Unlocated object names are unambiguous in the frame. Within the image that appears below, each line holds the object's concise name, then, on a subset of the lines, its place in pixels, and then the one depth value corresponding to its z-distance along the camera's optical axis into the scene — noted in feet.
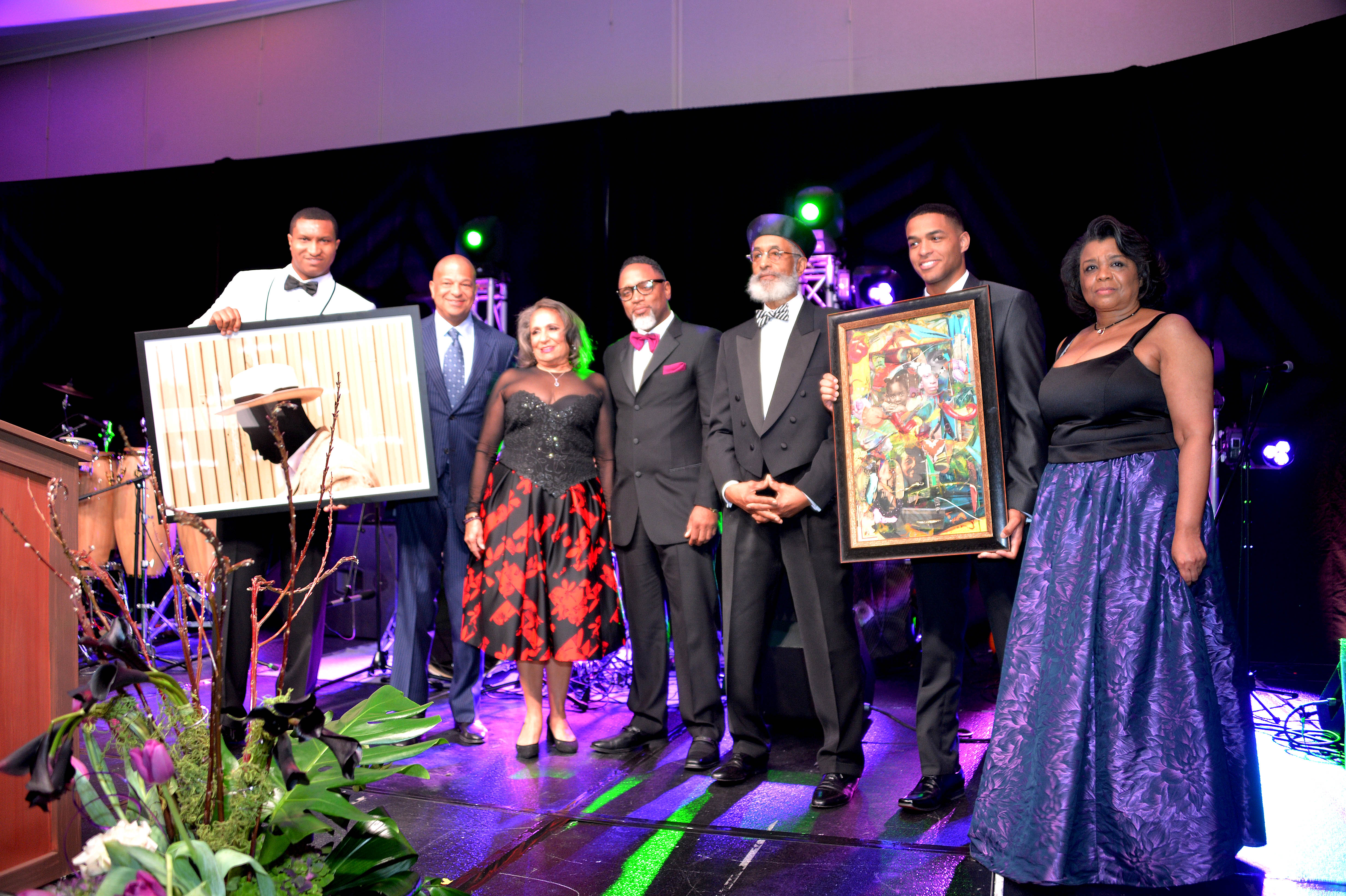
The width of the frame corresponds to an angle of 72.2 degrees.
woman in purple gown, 7.25
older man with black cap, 10.14
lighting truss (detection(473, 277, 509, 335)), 20.85
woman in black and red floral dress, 11.52
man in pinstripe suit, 12.50
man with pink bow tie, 11.43
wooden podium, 6.72
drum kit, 18.65
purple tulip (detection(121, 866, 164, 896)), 3.41
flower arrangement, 3.65
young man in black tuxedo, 9.15
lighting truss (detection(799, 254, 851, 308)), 18.90
